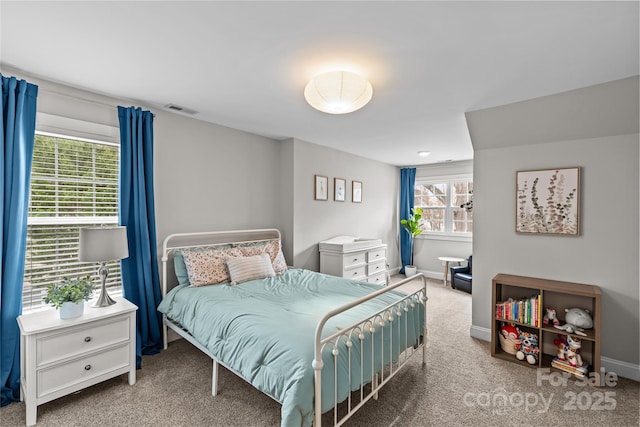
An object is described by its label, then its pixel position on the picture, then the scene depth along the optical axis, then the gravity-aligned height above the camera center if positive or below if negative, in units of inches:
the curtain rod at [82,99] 95.7 +37.4
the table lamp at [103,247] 89.7 -12.2
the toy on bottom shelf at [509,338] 111.4 -47.8
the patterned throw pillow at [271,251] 134.2 -19.2
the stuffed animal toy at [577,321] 99.9 -37.0
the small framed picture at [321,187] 177.3 +13.8
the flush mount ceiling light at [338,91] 80.4 +33.1
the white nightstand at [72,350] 77.4 -40.7
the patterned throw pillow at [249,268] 117.9 -24.3
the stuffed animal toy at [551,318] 107.1 -38.7
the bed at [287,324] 63.1 -30.8
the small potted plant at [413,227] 238.2 -13.0
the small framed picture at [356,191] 208.4 +13.4
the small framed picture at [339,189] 192.1 +14.0
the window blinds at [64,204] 94.3 +1.1
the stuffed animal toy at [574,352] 99.3 -47.4
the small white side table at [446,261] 214.9 -36.2
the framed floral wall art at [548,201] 108.3 +4.3
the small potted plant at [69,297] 83.8 -25.7
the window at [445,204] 231.8 +5.9
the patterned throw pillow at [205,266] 113.4 -22.7
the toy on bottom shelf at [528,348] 106.1 -49.4
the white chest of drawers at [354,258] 168.4 -28.9
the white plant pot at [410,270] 237.5 -48.0
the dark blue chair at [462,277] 191.0 -43.4
